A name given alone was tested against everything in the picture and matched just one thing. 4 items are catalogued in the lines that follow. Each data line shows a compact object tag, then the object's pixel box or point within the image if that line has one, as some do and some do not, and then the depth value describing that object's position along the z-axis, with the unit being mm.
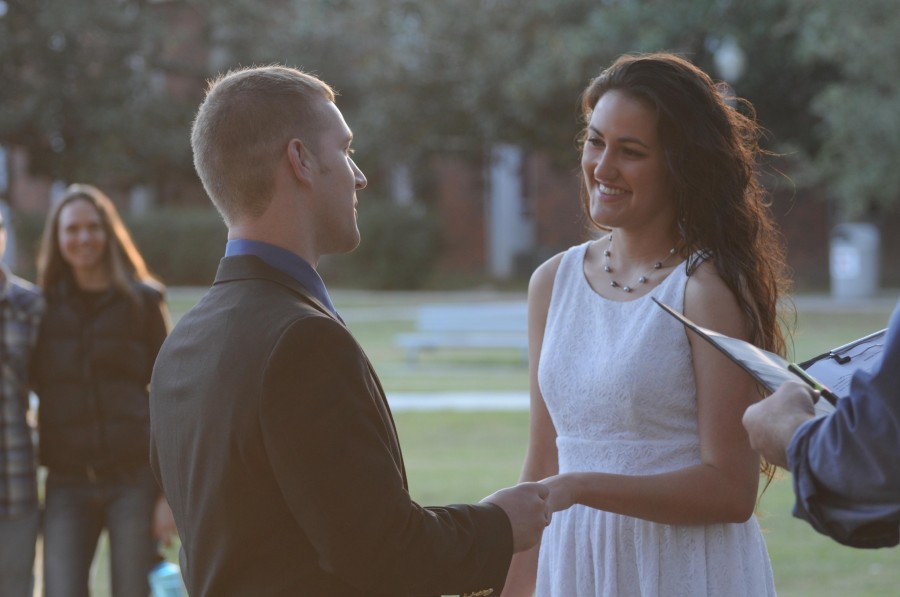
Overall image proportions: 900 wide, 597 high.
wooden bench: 18844
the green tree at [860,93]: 24078
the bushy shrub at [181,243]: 33969
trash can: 27188
